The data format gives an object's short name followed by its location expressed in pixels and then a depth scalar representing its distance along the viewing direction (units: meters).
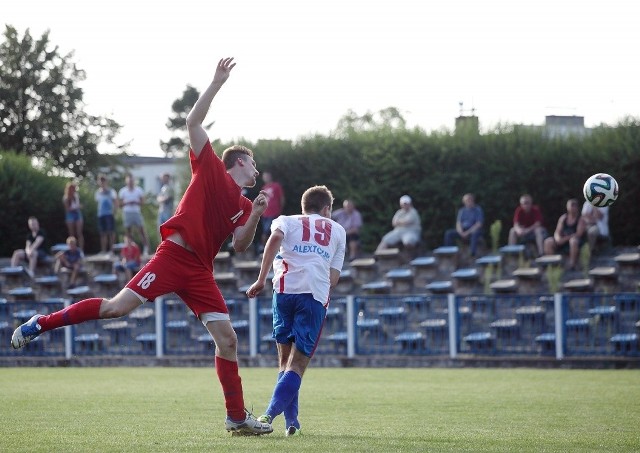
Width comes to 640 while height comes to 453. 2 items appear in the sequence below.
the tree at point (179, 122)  102.00
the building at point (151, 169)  106.88
